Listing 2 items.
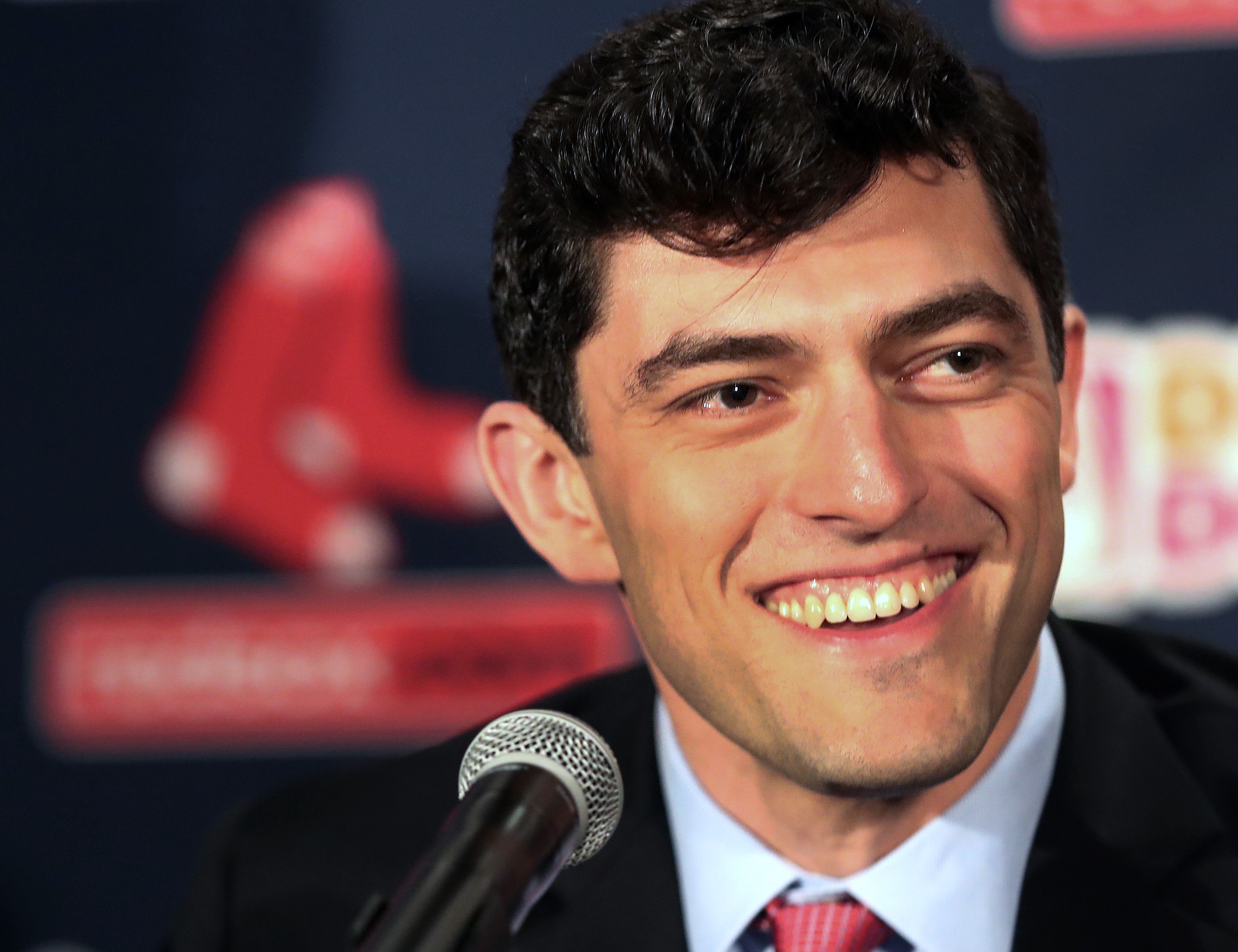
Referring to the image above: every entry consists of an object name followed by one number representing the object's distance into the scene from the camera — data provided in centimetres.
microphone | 412
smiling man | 426
